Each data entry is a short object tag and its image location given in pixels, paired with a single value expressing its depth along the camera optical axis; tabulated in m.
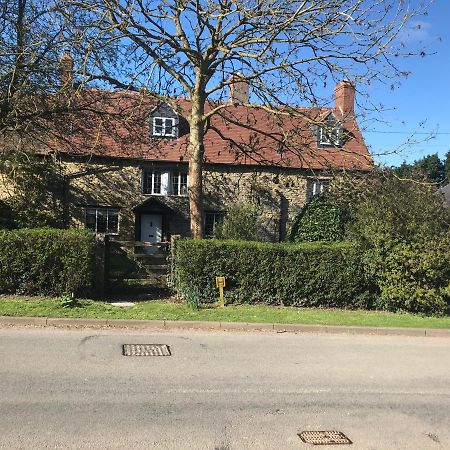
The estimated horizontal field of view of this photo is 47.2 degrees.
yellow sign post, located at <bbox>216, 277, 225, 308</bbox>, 12.21
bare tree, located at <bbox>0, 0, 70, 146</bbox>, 13.60
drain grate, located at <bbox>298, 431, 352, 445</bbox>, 4.78
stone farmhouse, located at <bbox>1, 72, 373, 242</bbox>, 28.72
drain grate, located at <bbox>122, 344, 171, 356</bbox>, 7.84
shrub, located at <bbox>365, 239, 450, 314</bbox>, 12.82
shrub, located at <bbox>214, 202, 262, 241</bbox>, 23.48
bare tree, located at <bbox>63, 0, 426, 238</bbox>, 12.95
